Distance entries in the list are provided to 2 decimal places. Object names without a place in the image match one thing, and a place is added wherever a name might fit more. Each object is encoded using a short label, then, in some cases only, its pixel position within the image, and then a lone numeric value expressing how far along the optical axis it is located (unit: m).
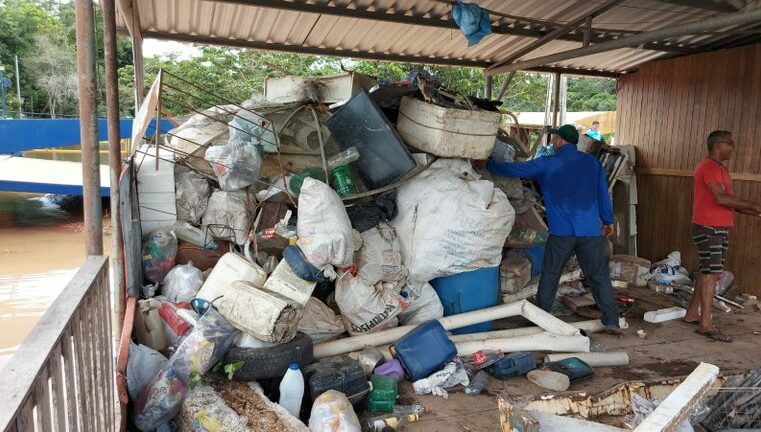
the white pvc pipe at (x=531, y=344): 3.92
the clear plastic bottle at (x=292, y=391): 3.05
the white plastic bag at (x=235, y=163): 4.24
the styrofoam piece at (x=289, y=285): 3.54
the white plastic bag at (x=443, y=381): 3.49
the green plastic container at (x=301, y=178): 4.31
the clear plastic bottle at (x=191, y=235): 4.27
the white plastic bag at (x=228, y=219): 4.26
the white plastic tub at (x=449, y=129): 4.18
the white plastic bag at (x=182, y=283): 3.87
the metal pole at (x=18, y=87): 26.88
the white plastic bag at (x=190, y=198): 4.33
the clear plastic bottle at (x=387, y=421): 3.02
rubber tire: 3.07
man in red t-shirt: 4.61
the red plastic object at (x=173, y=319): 3.49
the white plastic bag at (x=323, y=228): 3.61
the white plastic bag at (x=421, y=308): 4.18
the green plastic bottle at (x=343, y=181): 4.20
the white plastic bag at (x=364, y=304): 3.81
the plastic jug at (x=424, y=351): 3.60
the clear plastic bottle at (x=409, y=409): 3.21
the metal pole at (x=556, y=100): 7.80
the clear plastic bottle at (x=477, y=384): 3.50
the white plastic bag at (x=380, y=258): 3.91
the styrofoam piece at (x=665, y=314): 5.00
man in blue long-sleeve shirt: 4.43
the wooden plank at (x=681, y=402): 2.23
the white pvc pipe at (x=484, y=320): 3.83
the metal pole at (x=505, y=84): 7.01
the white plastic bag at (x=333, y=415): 2.73
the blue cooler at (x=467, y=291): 4.27
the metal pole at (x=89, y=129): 3.01
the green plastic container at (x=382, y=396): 3.25
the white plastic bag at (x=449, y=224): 4.07
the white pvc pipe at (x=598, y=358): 3.90
